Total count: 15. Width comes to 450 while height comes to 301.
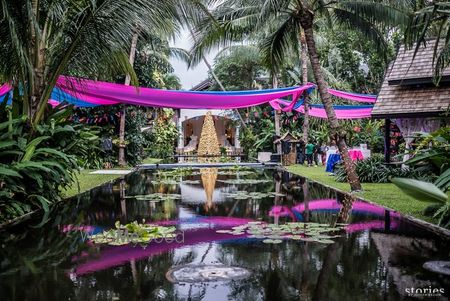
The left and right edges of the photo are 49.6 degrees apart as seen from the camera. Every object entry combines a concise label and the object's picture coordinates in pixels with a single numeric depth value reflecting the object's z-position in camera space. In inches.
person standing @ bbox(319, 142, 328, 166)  896.6
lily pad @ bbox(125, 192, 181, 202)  370.0
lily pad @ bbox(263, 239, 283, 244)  212.1
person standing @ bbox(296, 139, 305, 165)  836.0
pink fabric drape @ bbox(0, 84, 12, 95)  478.6
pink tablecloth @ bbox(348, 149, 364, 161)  633.6
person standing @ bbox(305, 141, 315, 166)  831.7
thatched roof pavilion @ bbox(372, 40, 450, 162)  481.4
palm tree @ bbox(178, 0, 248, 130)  335.0
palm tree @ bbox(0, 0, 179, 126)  294.5
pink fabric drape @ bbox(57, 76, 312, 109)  504.7
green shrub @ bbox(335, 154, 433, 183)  510.6
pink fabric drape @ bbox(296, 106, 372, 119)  728.3
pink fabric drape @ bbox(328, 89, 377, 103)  731.4
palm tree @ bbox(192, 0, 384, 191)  423.8
